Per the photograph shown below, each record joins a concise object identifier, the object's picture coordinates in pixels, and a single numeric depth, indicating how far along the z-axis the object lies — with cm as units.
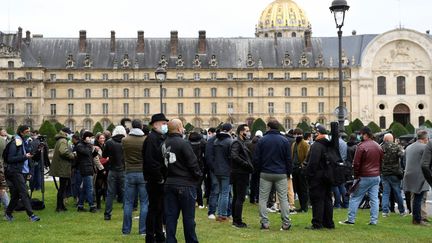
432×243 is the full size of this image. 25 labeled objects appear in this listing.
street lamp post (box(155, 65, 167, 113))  2735
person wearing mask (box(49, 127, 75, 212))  1547
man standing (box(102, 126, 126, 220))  1414
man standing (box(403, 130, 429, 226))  1354
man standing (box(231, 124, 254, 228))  1336
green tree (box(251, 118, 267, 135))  6025
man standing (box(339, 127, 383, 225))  1343
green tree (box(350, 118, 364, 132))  5773
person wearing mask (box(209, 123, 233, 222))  1402
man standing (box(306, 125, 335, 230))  1297
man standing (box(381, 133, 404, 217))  1512
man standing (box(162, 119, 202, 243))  1002
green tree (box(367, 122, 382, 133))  5876
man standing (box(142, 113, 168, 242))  1073
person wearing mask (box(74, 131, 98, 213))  1552
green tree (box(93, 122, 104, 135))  6044
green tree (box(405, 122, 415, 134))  6072
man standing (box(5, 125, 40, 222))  1385
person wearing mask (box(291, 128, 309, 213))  1606
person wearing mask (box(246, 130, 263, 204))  1766
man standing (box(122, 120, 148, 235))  1215
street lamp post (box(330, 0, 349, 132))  1808
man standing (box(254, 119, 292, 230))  1268
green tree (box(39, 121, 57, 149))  5300
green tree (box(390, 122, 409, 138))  5512
